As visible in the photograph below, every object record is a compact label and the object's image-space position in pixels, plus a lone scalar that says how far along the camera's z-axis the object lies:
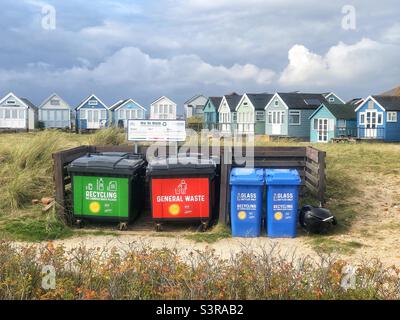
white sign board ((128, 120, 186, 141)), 9.88
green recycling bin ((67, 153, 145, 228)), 8.23
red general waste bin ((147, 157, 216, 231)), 8.10
